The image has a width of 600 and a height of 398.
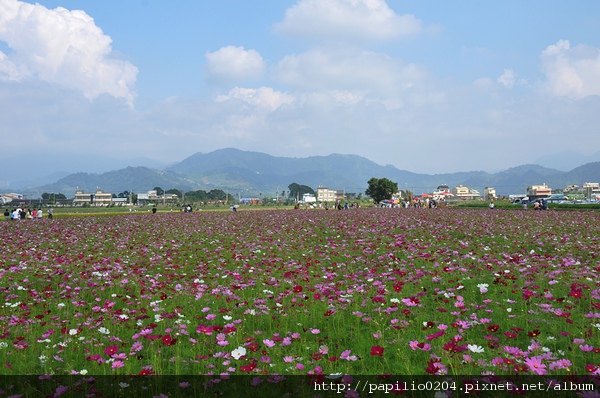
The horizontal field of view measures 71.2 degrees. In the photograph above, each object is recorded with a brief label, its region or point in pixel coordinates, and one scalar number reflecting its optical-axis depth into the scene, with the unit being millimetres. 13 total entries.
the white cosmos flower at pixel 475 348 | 4086
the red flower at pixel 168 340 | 4754
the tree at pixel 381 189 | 115625
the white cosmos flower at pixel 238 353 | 4427
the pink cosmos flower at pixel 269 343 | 4641
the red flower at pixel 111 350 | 4535
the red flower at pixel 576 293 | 5834
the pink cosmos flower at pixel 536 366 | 3418
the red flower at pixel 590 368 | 3785
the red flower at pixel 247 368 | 4059
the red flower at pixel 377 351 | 4285
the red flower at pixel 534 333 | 4656
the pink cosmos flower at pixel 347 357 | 4215
